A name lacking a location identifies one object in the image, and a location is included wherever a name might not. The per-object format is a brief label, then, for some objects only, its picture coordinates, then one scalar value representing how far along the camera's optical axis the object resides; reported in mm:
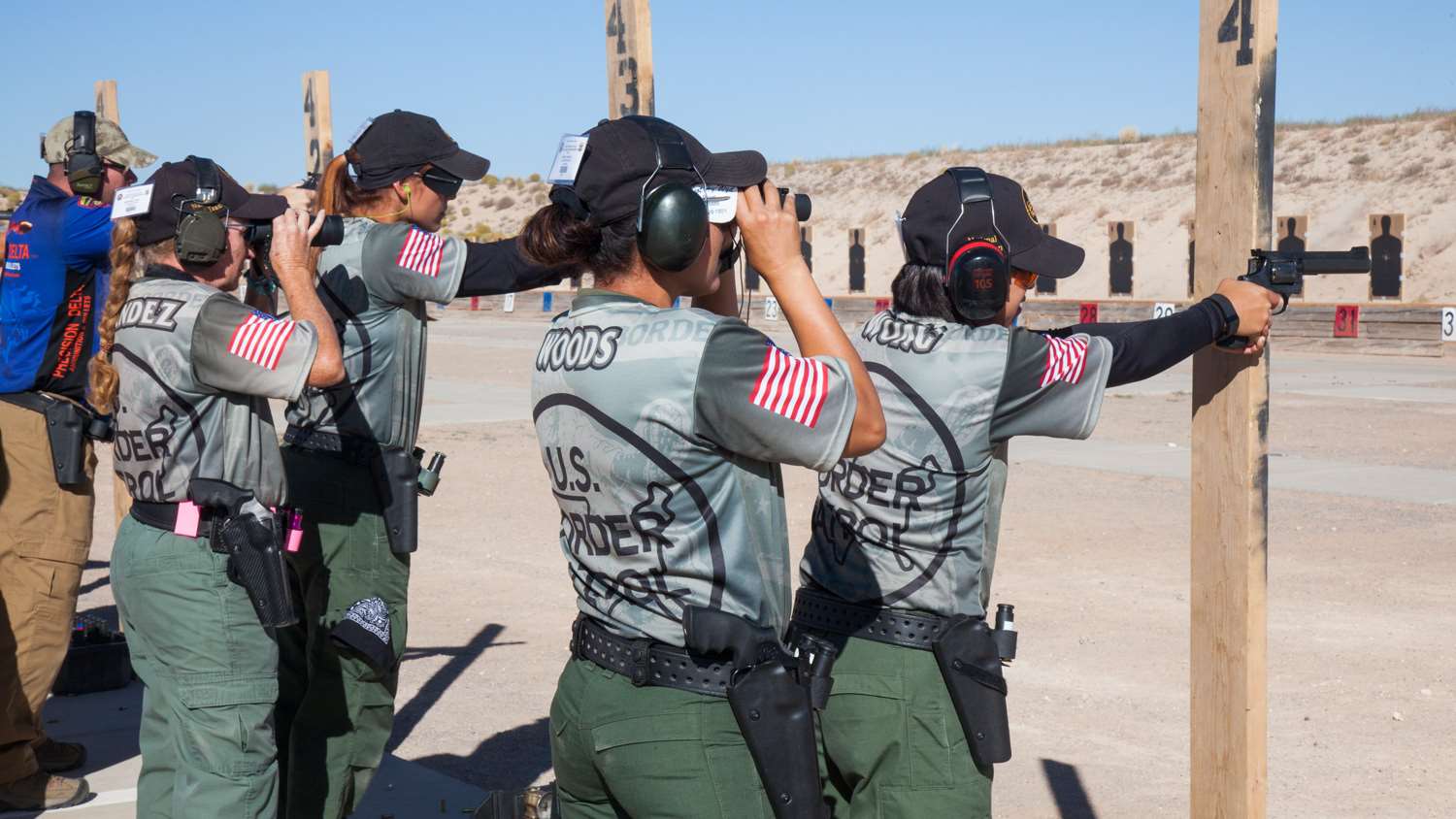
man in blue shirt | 4480
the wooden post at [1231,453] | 3025
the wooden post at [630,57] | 4277
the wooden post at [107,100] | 7770
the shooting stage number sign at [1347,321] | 23094
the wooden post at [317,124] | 6336
